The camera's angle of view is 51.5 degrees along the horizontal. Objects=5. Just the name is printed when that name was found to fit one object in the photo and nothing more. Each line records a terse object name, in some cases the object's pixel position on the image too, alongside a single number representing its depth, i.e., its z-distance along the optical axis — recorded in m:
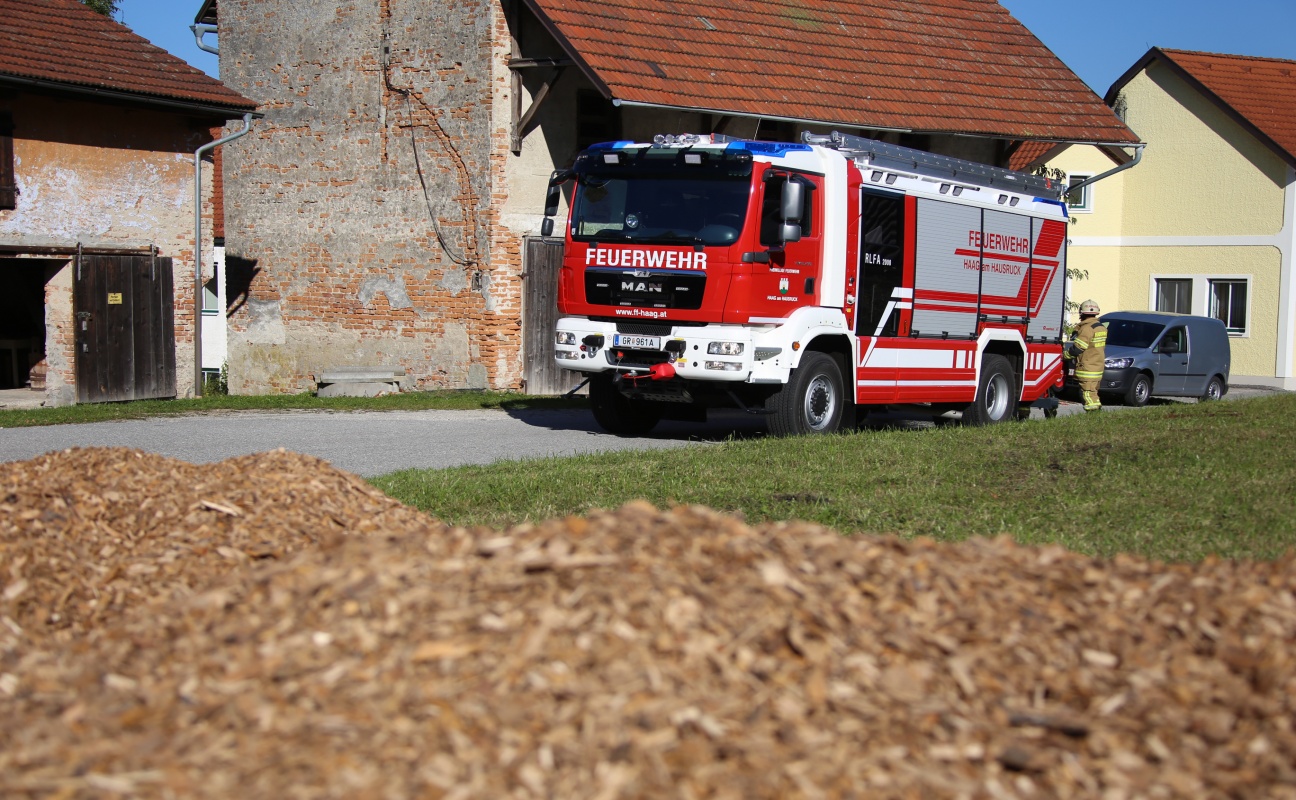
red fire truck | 12.87
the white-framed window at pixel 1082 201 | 35.38
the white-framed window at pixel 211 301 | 27.91
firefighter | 18.11
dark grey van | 23.08
